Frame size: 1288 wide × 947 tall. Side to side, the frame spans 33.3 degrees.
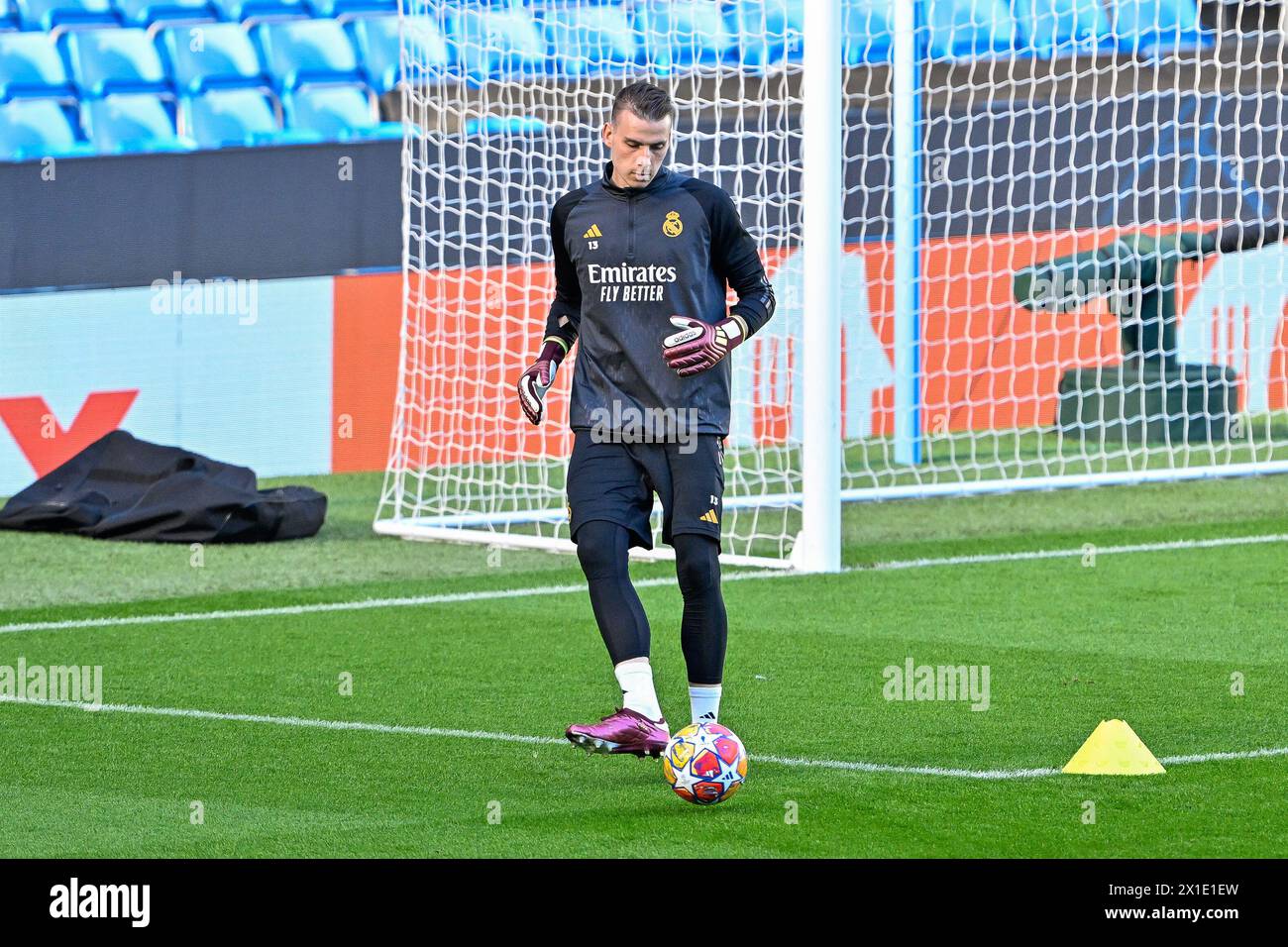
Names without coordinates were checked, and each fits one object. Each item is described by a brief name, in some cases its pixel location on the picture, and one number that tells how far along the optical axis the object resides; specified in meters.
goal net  10.77
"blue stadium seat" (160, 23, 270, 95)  14.43
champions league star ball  4.82
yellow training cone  5.12
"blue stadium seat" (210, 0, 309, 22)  15.05
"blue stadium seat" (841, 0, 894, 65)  13.66
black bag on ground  9.68
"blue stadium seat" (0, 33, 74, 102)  13.89
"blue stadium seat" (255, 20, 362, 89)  14.70
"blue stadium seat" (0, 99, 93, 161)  13.27
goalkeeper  5.21
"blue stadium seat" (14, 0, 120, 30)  14.39
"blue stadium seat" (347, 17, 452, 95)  14.77
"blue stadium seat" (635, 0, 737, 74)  12.08
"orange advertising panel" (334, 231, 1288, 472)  10.98
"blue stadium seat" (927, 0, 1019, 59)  13.97
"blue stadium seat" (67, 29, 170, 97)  14.20
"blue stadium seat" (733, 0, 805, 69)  12.29
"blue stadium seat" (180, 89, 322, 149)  13.98
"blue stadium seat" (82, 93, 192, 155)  13.84
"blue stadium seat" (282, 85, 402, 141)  14.36
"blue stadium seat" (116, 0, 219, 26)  14.67
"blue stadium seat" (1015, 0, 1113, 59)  13.80
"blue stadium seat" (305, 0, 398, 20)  15.29
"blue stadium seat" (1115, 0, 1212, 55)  13.50
